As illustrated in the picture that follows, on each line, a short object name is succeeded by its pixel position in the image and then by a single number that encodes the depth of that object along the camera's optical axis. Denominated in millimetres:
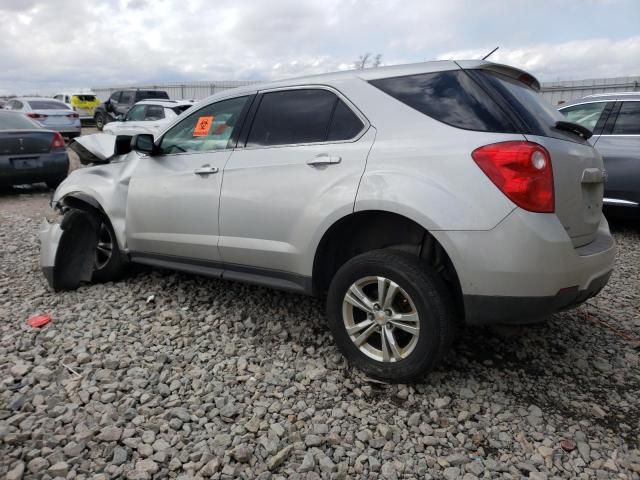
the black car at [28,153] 7828
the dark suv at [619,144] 5902
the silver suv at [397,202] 2355
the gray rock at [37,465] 2137
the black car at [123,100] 19656
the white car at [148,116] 11992
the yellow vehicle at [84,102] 24641
